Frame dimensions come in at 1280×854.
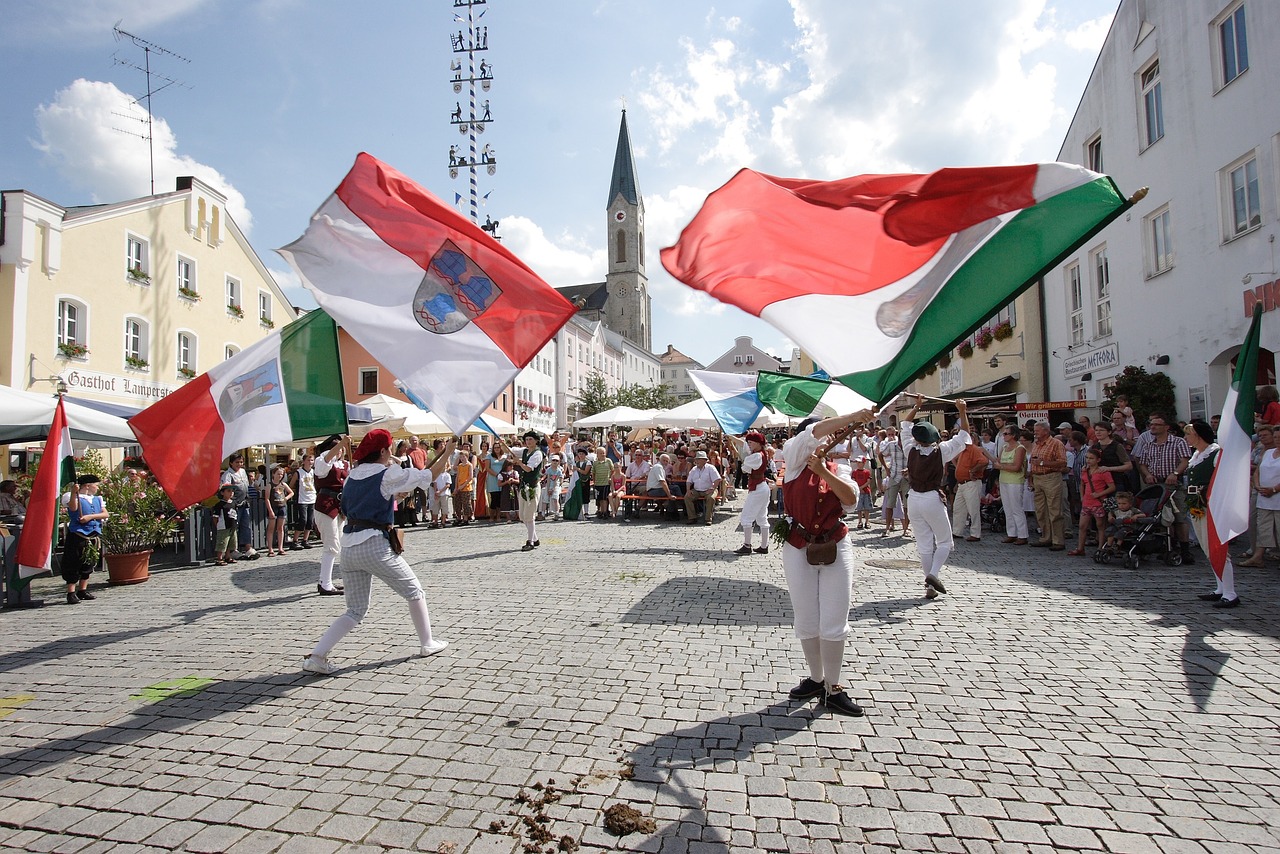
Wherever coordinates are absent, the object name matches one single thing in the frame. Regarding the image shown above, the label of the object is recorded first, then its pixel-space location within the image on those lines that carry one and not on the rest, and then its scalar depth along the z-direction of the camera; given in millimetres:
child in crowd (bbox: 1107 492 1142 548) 9258
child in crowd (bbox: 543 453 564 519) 17922
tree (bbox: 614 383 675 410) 70125
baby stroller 9062
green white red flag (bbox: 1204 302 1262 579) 6059
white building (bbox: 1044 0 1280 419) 11789
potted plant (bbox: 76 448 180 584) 9867
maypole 33094
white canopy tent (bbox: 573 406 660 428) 22052
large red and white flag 5566
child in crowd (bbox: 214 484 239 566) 11695
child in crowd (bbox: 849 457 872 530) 14039
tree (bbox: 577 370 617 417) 66188
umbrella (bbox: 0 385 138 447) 10600
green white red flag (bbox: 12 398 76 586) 7525
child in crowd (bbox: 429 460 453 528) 16453
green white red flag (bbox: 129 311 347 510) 6832
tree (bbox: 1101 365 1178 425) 13750
